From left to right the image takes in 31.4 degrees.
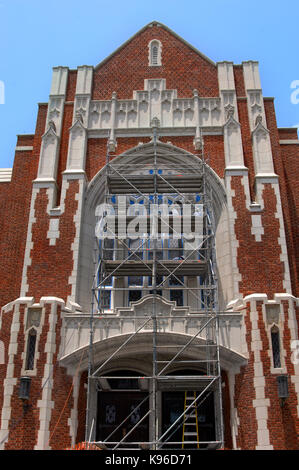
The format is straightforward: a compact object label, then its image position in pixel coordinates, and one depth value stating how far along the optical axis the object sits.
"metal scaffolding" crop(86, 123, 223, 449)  14.91
